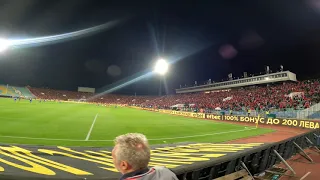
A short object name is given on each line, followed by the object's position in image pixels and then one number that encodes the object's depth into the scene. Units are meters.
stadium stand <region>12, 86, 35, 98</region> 72.45
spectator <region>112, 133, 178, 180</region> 1.49
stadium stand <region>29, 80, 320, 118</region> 27.08
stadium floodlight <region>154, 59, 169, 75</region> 57.01
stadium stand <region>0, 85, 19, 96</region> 66.66
